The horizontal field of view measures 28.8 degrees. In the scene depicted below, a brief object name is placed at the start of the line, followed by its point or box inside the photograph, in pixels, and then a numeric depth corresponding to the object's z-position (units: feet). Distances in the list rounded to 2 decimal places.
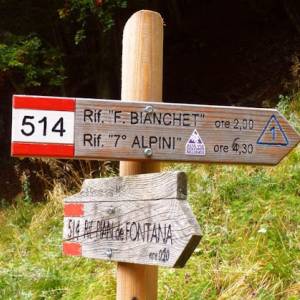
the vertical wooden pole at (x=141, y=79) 7.64
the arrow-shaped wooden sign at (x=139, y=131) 6.89
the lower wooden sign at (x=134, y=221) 6.51
